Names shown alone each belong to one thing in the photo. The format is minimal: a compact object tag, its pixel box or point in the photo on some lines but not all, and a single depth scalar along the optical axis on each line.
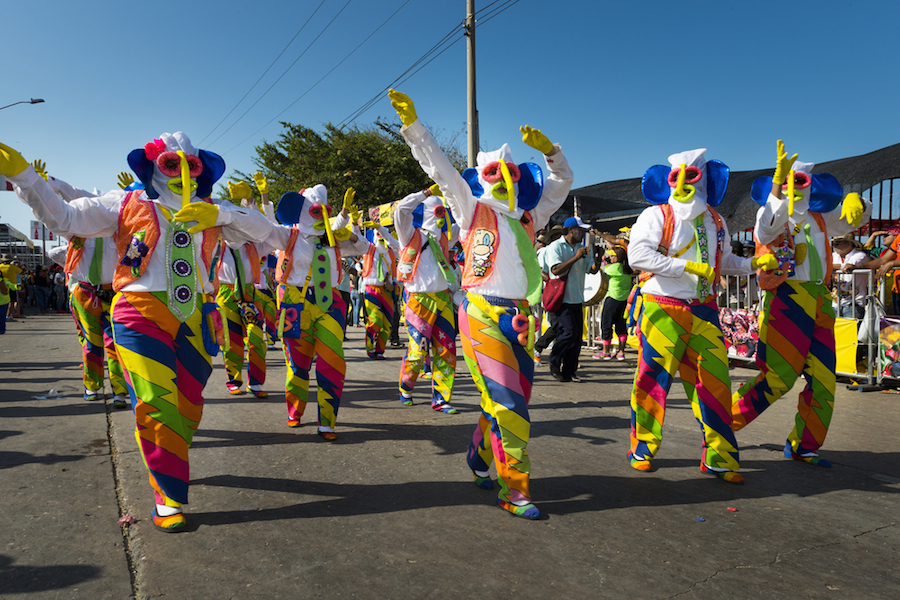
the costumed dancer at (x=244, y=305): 6.73
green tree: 23.58
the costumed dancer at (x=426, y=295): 6.07
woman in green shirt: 9.01
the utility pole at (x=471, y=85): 12.53
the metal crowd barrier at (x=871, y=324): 6.82
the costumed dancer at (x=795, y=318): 4.22
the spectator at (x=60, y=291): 26.34
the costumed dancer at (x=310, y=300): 4.84
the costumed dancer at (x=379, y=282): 9.04
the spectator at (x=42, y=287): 23.73
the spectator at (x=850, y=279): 7.29
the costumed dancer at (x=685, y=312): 3.92
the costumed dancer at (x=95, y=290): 5.73
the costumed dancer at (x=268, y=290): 7.27
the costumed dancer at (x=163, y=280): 3.17
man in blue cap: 7.59
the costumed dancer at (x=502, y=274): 3.29
